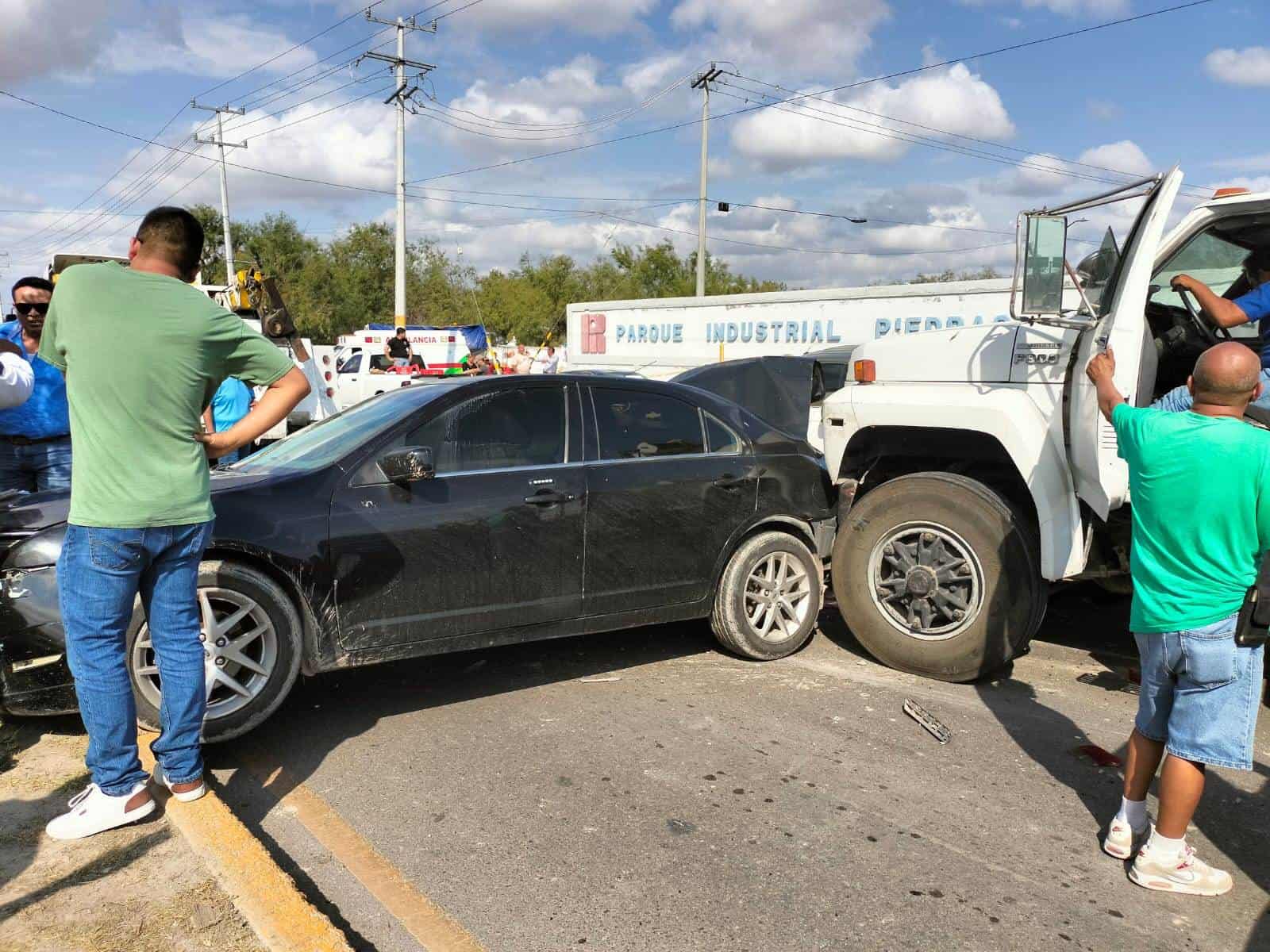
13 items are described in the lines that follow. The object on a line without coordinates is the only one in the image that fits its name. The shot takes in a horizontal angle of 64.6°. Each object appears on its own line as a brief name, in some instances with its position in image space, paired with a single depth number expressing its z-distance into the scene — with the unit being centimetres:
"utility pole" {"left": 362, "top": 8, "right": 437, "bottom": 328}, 3228
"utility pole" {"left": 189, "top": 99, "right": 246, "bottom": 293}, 4044
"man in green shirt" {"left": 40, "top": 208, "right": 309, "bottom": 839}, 312
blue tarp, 3859
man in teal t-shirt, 318
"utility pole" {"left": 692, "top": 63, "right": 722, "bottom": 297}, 3148
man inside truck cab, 445
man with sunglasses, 536
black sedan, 400
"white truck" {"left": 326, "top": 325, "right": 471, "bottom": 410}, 2247
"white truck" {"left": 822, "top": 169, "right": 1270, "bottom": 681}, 464
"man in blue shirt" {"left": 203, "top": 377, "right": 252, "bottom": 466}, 736
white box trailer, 1271
